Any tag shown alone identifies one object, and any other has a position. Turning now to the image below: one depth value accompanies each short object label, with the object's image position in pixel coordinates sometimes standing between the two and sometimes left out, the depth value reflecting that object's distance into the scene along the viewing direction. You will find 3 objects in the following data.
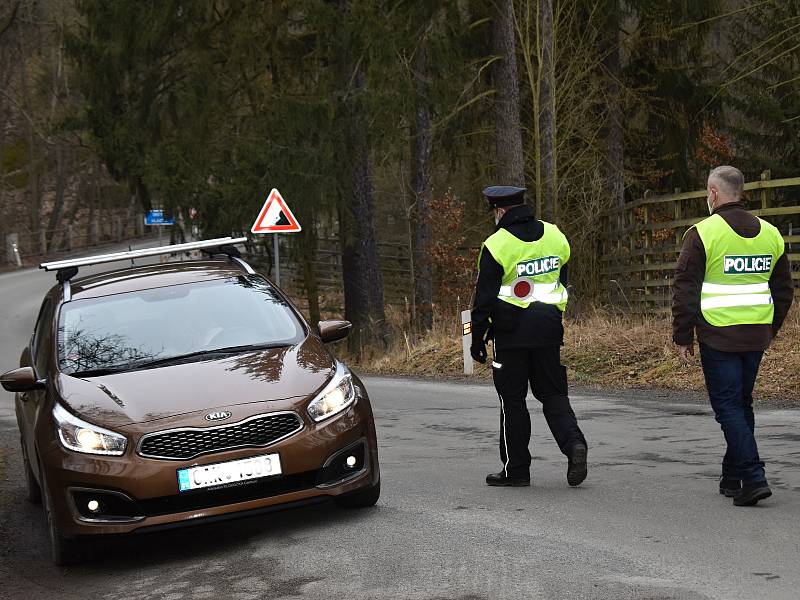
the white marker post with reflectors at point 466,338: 17.95
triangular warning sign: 21.66
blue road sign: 25.61
